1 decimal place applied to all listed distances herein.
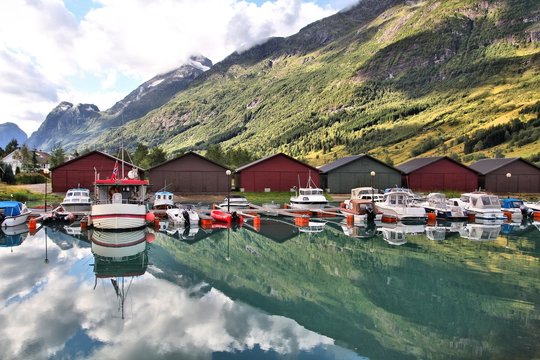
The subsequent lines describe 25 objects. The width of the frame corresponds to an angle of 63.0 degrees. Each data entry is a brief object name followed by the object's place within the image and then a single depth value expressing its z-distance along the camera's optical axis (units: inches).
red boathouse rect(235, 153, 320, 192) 2379.4
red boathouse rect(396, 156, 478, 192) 2527.1
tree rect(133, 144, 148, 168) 3503.9
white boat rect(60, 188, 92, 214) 1535.3
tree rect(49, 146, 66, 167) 3976.4
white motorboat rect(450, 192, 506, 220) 1541.6
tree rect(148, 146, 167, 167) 3468.5
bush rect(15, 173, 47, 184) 2783.0
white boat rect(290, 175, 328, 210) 1738.4
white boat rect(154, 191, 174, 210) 1581.0
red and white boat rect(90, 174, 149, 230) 1172.5
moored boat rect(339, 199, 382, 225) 1516.4
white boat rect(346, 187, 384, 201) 1712.6
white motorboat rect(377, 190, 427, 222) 1467.8
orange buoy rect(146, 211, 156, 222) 1315.2
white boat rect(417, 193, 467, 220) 1579.7
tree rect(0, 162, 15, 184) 2564.0
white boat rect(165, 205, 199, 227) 1363.2
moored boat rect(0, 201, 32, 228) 1282.0
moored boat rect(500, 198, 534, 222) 1609.3
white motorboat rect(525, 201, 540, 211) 1683.8
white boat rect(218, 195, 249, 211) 1695.6
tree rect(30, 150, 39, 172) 3749.0
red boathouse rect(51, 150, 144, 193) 2229.3
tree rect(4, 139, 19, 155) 4817.9
